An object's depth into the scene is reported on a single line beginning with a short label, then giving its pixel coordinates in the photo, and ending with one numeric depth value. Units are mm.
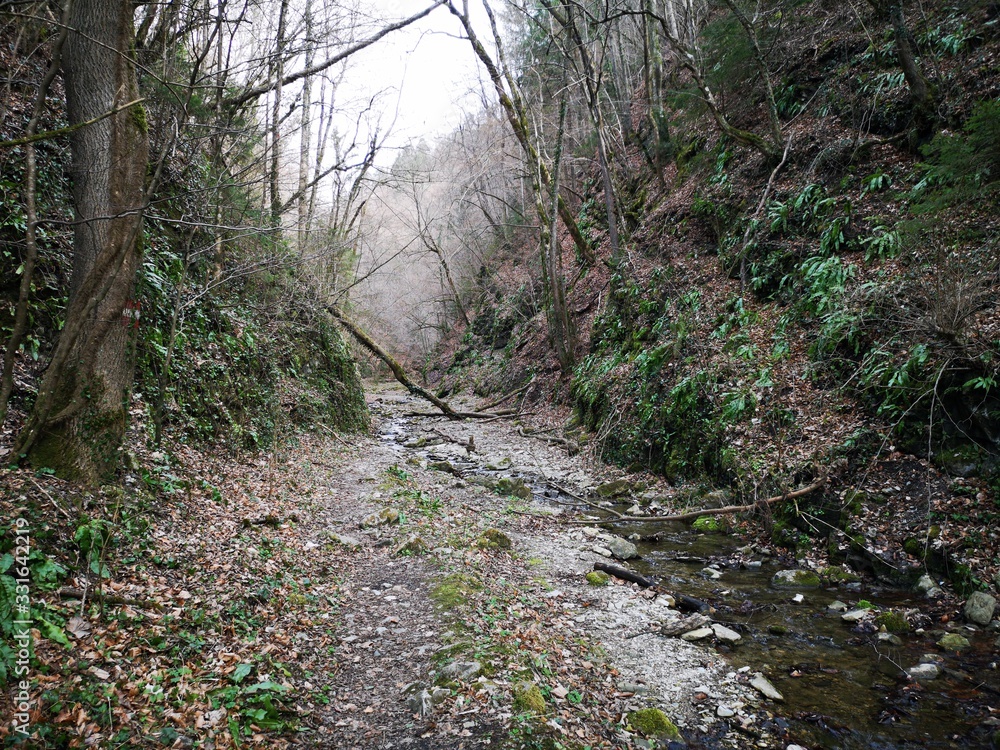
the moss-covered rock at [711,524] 7973
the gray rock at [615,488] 9984
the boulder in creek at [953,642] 4633
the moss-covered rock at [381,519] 7230
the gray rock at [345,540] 6484
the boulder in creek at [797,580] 6152
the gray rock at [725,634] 5164
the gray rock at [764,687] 4324
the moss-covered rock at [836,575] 6023
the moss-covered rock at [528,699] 3650
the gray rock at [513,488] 10144
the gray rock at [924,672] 4383
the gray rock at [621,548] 7316
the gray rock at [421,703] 3665
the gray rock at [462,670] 3945
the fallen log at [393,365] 15988
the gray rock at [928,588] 5321
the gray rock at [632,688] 4344
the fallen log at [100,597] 3352
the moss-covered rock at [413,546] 6426
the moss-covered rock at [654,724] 3834
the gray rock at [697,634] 5203
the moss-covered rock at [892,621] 5027
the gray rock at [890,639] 4866
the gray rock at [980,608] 4832
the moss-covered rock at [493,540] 7016
